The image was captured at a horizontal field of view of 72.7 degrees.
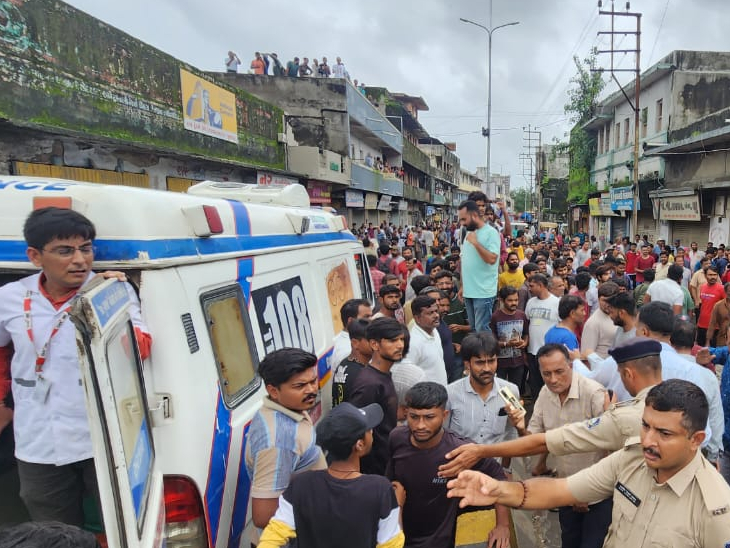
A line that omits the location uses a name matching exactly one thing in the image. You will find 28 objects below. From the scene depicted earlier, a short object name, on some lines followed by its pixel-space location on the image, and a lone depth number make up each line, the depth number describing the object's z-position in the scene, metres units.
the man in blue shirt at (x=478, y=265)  5.57
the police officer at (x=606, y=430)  2.41
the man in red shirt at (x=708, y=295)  7.01
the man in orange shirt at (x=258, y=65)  19.17
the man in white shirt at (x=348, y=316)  3.62
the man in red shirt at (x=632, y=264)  11.05
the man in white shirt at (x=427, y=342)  3.97
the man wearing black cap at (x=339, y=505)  1.88
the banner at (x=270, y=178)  12.52
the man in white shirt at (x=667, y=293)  5.82
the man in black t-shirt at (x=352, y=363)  3.15
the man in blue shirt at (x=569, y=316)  4.21
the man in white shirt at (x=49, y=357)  1.82
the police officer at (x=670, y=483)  1.72
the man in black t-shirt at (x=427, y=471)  2.48
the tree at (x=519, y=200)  121.43
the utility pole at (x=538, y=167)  55.19
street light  23.95
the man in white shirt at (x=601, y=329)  4.48
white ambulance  1.31
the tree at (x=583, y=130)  28.98
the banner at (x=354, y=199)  20.69
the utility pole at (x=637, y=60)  17.66
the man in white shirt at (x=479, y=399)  3.10
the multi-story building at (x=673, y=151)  15.18
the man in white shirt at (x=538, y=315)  5.30
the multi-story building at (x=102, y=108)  5.91
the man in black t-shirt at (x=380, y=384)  2.93
